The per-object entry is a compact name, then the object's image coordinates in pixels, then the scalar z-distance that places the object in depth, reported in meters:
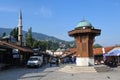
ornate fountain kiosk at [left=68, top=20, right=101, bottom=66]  11.98
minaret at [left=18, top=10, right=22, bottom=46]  23.51
